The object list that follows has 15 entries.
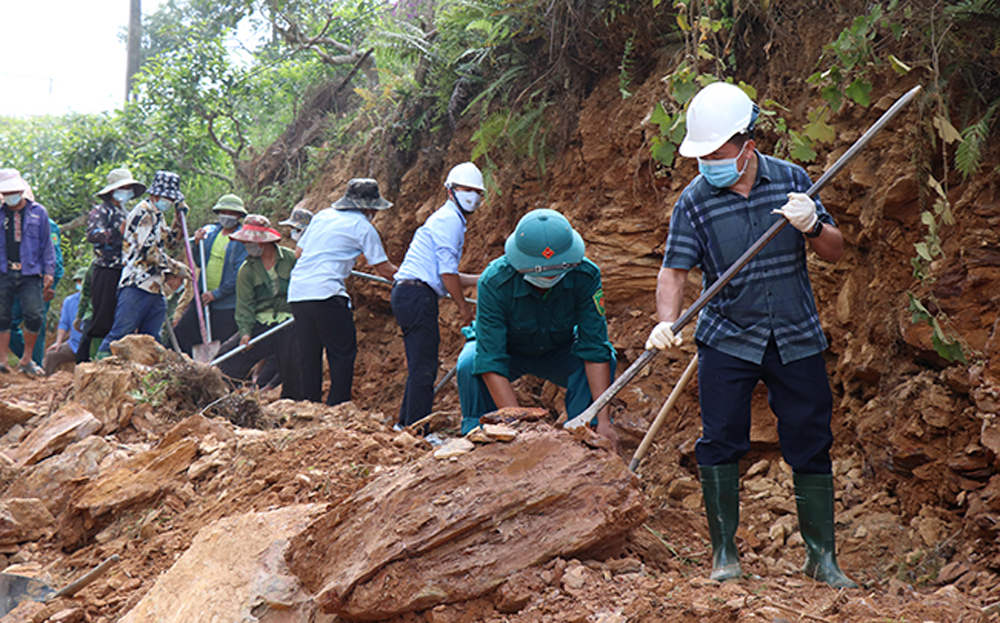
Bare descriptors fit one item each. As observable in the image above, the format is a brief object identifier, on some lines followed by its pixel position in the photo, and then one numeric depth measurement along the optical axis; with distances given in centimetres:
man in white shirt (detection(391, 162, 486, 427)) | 607
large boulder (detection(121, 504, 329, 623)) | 340
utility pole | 1758
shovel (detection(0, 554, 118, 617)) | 425
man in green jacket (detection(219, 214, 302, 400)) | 818
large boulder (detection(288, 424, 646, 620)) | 310
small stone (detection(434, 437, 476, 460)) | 339
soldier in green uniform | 450
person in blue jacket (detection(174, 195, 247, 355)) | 878
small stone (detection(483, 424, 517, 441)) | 343
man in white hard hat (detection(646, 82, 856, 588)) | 331
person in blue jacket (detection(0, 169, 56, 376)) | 851
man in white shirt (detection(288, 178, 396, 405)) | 676
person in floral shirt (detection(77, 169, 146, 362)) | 790
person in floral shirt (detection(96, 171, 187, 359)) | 770
